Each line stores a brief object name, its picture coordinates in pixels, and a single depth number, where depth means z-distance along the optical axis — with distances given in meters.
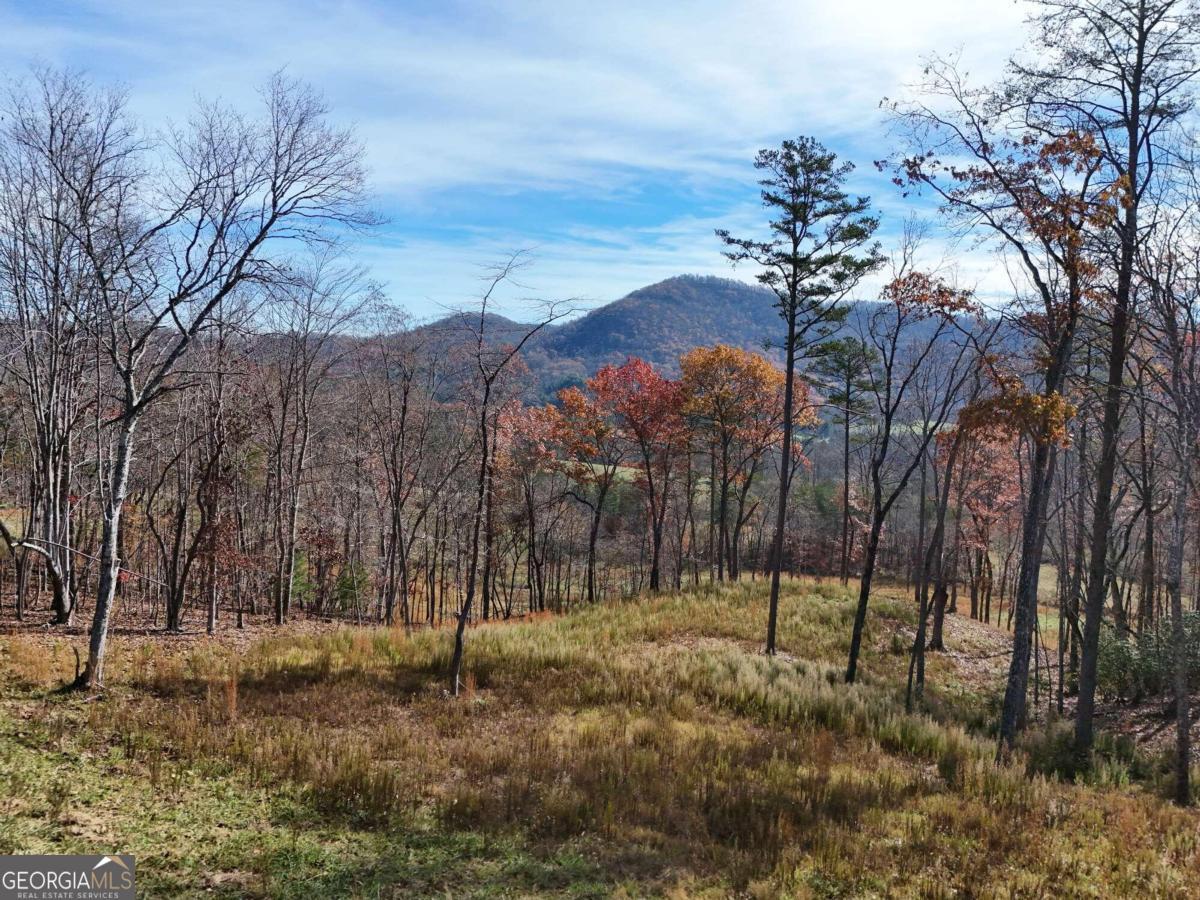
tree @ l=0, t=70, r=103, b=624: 12.55
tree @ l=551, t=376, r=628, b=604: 32.59
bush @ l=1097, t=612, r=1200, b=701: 17.77
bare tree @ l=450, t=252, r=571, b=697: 13.41
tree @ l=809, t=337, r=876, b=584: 26.12
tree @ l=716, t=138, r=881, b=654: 18.30
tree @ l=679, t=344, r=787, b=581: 29.98
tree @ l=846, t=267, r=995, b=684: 14.66
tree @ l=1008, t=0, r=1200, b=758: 11.16
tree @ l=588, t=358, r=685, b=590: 31.00
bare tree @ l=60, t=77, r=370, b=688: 10.70
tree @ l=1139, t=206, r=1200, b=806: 10.21
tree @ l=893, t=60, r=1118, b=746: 11.25
